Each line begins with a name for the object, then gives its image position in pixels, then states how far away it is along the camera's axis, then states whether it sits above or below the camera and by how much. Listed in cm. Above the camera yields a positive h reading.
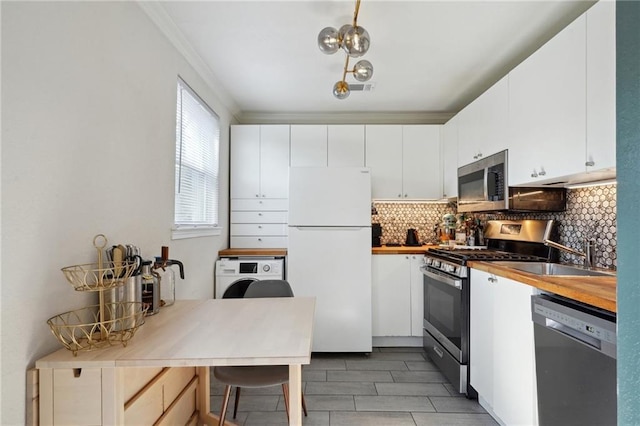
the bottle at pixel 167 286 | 194 -41
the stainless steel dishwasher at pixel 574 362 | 124 -60
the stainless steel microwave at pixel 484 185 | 246 +30
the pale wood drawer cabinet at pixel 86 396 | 108 -59
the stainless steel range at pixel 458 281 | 239 -49
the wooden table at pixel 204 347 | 109 -47
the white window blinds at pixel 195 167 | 247 +44
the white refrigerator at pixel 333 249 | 315 -29
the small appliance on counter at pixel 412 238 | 378 -21
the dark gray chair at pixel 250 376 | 171 -84
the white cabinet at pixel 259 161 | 368 +64
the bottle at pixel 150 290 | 161 -36
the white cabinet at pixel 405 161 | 369 +66
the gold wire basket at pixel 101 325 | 117 -43
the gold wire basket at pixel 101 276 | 121 -24
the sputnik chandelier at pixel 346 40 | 168 +95
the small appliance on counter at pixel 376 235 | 375 -18
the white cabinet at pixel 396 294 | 332 -75
